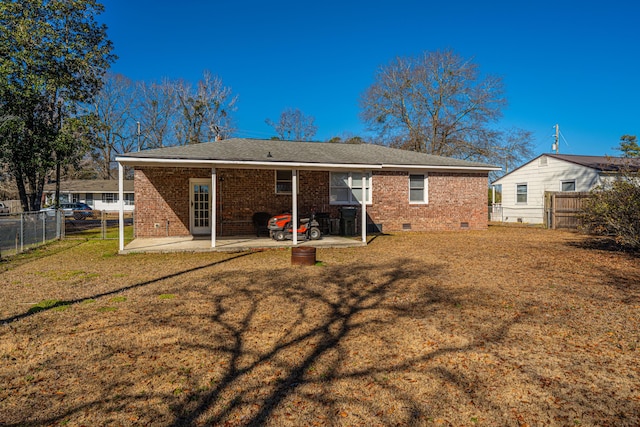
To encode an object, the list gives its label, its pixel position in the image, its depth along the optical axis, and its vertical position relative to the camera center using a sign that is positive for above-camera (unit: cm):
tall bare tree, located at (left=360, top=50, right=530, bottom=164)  2744 +757
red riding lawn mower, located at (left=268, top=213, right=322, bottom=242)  1167 -47
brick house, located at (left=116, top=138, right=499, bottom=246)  1089 +96
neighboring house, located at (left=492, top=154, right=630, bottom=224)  1816 +163
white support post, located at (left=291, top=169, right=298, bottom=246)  1056 -24
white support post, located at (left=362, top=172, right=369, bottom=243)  1117 -12
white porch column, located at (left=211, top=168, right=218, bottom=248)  1005 -7
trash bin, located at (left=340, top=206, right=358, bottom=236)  1317 -28
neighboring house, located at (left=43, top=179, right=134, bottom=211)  3656 +197
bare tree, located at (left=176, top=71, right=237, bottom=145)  3281 +861
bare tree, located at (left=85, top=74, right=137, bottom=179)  3366 +722
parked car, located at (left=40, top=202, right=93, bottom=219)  2673 +14
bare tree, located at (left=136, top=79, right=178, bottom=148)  3444 +836
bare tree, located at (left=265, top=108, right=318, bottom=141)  3995 +882
